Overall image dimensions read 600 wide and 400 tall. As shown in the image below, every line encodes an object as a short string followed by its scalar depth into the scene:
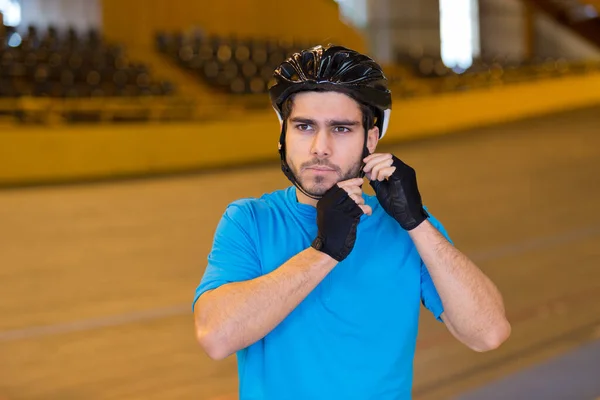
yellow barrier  10.43
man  2.13
